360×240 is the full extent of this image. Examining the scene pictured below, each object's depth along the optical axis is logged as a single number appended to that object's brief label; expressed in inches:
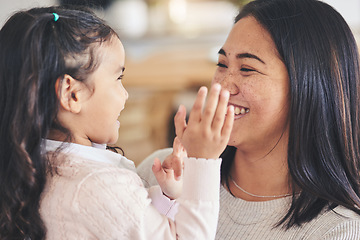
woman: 47.1
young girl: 37.2
